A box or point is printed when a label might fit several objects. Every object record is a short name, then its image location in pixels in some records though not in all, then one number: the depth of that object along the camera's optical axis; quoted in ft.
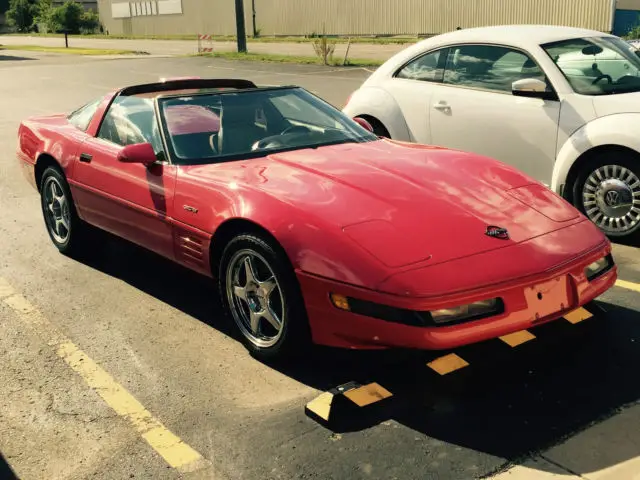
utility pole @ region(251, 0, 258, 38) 176.86
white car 18.65
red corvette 11.11
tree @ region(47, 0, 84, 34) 247.46
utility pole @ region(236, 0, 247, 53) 105.19
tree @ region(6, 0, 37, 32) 294.46
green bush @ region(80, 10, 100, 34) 254.47
